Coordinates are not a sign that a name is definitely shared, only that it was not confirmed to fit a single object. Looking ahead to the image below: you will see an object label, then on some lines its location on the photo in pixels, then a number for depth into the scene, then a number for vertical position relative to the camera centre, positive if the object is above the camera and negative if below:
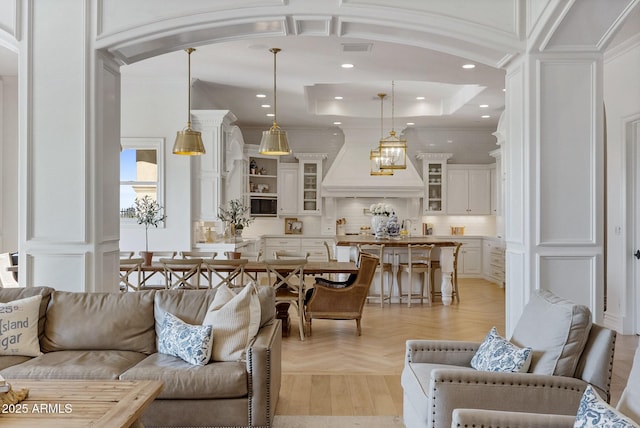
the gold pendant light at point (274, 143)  6.23 +0.83
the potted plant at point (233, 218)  7.95 -0.06
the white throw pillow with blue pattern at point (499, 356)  2.52 -0.71
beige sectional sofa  2.96 -0.87
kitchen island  7.55 -0.54
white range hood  11.02 +0.76
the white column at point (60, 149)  4.02 +0.49
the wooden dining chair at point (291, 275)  5.42 -0.64
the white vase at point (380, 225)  8.34 -0.18
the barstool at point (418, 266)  7.51 -0.77
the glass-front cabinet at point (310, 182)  11.35 +0.67
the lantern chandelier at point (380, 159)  9.02 +1.00
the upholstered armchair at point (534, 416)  1.80 -0.74
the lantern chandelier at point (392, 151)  8.67 +1.02
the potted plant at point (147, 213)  6.97 +0.01
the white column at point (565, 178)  3.96 +0.26
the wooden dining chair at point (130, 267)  5.53 -0.56
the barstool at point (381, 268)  7.52 -0.79
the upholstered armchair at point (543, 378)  2.32 -0.74
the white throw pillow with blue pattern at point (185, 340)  3.12 -0.76
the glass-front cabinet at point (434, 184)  11.24 +0.62
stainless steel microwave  11.01 +0.14
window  7.38 +0.58
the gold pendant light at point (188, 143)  6.06 +0.80
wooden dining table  5.54 -0.58
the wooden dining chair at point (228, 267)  5.47 -0.56
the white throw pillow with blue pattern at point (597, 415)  1.60 -0.63
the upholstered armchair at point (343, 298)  5.64 -0.90
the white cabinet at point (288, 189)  11.36 +0.53
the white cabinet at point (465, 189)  11.24 +0.51
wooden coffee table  2.11 -0.82
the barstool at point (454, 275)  7.91 -0.94
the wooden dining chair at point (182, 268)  5.38 -0.57
